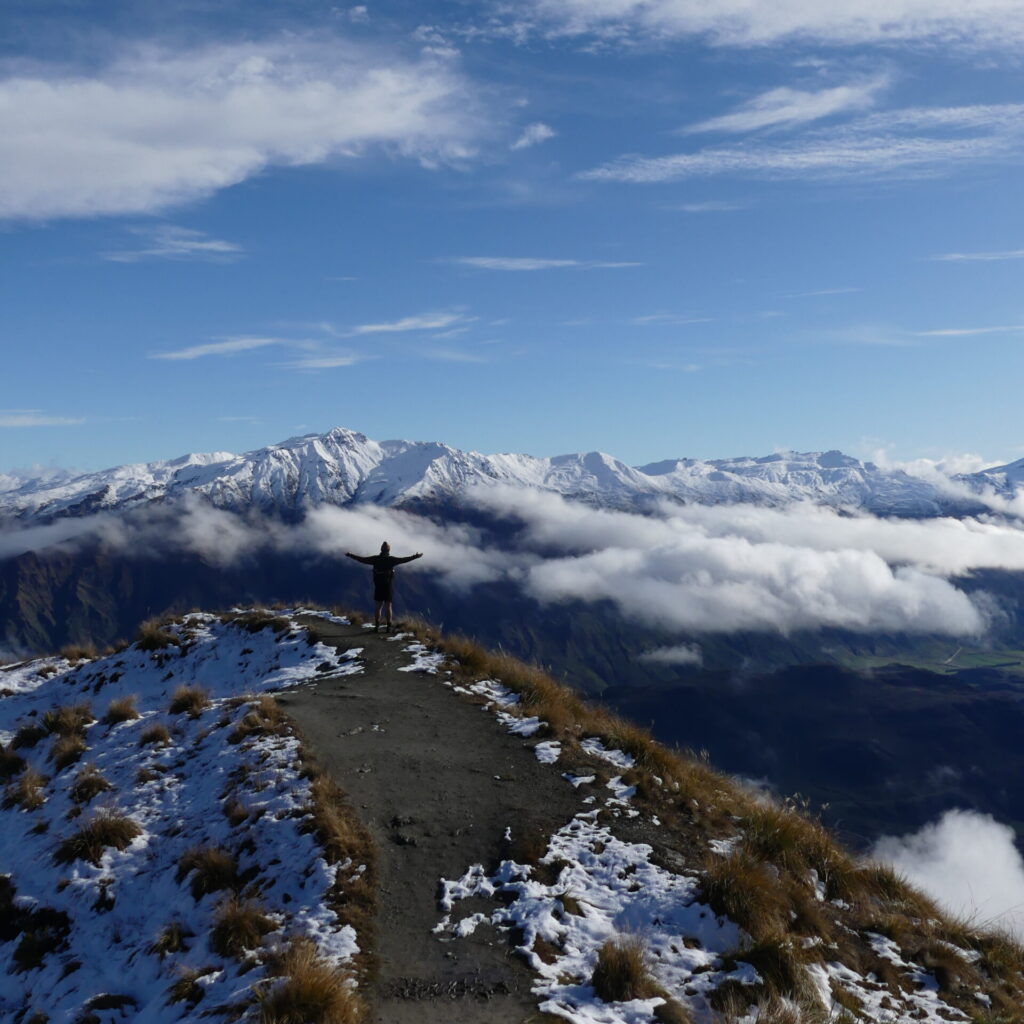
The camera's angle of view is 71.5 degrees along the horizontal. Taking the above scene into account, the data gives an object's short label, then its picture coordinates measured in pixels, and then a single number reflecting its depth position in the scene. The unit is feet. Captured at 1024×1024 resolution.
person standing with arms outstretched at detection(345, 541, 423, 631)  92.38
